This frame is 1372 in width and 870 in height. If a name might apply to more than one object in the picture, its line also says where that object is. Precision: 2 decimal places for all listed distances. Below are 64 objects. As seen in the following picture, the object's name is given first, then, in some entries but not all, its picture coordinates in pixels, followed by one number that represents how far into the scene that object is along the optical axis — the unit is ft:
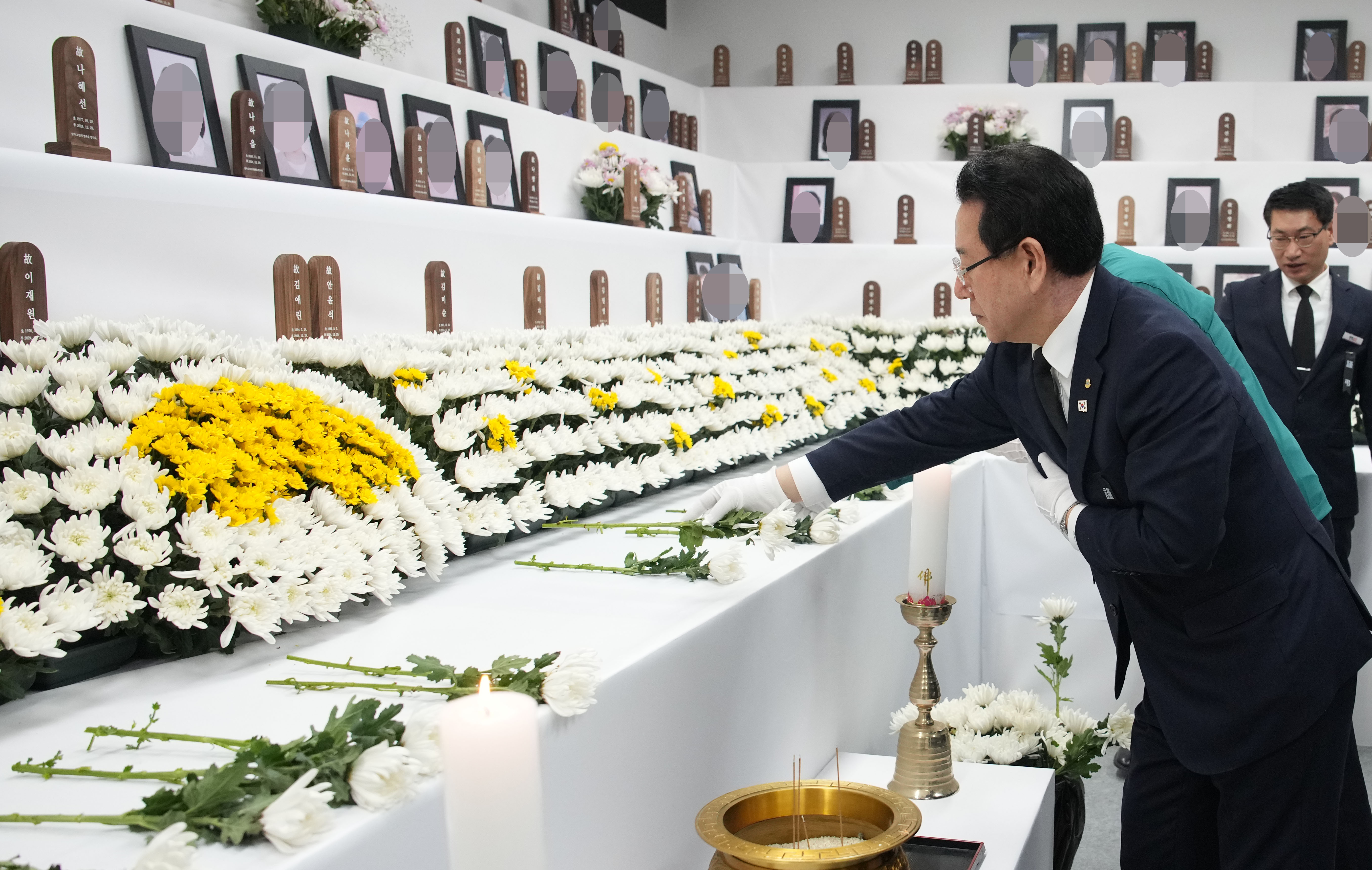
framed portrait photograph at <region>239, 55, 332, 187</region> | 8.82
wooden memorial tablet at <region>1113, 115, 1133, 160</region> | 17.99
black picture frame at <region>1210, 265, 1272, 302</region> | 17.08
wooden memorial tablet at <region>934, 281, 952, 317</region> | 16.75
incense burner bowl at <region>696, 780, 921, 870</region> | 3.89
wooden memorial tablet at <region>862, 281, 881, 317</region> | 17.12
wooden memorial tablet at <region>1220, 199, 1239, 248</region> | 17.22
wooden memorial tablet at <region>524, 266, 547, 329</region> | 10.90
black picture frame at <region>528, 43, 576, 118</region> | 13.84
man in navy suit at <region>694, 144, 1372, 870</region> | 4.47
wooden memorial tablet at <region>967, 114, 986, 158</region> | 17.84
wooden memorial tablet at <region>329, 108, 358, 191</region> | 9.21
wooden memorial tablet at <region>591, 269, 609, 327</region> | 12.42
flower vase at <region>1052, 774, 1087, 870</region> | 6.68
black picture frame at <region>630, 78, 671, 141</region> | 16.34
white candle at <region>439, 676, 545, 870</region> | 2.47
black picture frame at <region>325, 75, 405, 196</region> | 9.73
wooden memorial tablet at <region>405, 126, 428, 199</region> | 10.21
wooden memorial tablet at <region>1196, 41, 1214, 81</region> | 18.78
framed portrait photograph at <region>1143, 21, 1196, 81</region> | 18.99
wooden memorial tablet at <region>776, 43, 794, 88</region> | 19.45
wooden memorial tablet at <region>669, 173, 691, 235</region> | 15.28
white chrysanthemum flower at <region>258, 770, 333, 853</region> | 2.64
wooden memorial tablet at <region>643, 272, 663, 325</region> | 13.56
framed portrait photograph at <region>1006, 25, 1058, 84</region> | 19.39
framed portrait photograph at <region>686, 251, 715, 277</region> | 15.76
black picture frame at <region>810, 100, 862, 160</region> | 18.61
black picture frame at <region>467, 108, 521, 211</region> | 11.58
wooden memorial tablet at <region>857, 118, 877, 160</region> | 18.48
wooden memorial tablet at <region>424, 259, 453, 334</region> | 9.58
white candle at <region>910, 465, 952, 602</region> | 5.79
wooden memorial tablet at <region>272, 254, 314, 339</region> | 7.84
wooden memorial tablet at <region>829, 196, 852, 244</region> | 17.83
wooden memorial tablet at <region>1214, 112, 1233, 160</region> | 17.69
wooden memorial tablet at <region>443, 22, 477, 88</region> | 12.20
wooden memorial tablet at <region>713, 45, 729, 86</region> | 19.49
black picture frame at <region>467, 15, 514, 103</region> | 12.64
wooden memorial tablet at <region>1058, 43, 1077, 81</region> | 19.07
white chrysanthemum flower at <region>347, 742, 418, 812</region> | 2.89
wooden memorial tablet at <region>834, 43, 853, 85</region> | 19.36
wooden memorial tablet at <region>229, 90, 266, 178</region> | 8.39
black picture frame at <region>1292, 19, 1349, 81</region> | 18.42
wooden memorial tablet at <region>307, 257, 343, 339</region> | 8.02
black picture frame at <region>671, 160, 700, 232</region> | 16.06
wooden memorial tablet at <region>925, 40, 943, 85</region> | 19.40
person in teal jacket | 5.79
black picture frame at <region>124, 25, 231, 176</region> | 7.92
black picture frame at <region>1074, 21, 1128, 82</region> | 19.11
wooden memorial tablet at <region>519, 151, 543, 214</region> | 12.15
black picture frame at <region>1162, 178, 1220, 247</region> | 17.34
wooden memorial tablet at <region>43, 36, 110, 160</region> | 6.98
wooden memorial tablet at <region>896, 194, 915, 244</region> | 17.58
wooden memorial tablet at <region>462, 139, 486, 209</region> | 11.07
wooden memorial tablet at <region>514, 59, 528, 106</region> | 13.29
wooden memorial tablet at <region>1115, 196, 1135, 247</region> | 17.19
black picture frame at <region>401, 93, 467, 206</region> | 10.69
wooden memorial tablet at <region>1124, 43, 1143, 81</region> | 18.89
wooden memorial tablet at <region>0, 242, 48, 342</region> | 6.39
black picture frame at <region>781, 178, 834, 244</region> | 18.03
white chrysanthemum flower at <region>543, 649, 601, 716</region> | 3.57
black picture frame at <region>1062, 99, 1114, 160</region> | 18.02
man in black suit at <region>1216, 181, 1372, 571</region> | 10.61
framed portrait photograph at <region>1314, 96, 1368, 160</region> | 17.46
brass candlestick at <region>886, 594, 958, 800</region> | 5.49
